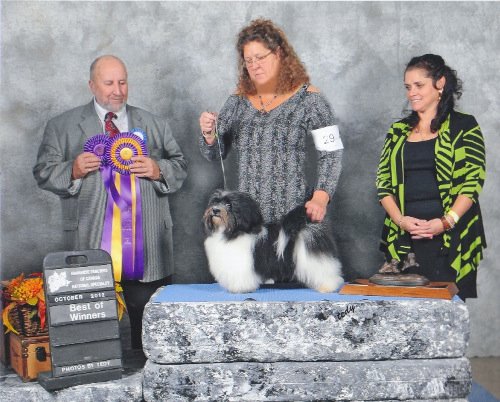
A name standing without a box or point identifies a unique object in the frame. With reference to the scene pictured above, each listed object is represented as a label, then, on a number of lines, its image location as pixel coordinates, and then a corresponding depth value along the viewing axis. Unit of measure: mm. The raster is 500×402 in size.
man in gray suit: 3100
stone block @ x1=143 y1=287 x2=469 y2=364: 2271
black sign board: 2400
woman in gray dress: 2762
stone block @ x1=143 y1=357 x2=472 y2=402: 2240
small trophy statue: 2438
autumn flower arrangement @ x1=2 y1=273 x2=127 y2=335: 2801
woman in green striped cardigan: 2766
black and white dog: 2457
